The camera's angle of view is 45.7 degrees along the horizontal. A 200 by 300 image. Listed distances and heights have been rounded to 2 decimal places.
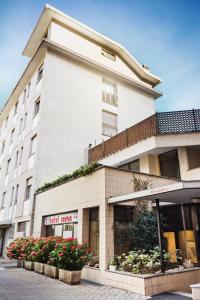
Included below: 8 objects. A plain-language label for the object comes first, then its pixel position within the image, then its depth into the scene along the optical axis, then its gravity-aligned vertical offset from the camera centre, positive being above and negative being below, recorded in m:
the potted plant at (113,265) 8.49 -1.24
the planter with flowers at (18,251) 12.30 -1.10
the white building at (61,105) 17.38 +10.26
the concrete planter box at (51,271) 9.14 -1.60
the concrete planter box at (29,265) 11.42 -1.71
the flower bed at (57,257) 8.45 -1.04
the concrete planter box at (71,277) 8.20 -1.60
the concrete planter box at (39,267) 10.28 -1.64
